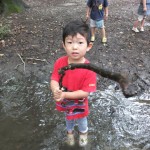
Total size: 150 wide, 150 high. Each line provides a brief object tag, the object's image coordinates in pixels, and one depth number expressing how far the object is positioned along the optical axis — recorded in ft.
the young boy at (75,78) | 5.24
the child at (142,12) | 12.82
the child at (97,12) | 11.37
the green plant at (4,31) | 12.51
